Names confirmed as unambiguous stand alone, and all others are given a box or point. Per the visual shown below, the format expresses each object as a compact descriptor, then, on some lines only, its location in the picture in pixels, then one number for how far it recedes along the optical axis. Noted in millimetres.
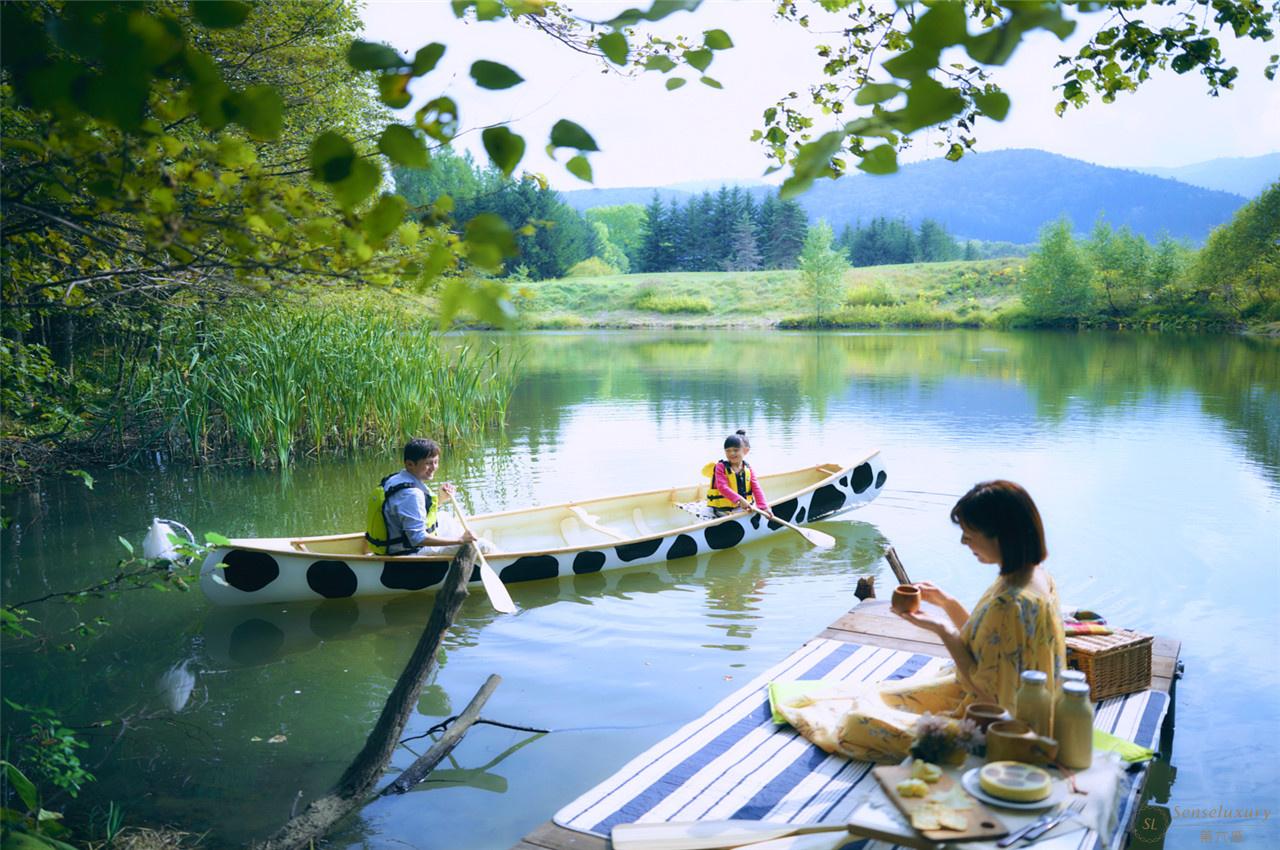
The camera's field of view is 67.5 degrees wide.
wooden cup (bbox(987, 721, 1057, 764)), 2582
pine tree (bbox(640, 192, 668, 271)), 74125
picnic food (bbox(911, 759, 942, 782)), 2602
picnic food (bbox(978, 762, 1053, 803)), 2443
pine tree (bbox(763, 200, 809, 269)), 74375
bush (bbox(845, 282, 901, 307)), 54747
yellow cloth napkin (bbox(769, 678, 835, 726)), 3787
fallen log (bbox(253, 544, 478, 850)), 3775
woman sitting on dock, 2773
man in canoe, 6203
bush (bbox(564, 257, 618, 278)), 68625
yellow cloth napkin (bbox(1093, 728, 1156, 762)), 3246
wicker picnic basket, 3705
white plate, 2430
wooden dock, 4199
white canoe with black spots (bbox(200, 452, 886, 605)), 6242
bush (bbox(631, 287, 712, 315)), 55469
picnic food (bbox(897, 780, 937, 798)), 2537
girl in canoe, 7875
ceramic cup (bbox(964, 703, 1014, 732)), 2699
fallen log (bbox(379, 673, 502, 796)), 4117
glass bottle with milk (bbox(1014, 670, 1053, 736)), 2637
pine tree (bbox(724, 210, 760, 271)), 73812
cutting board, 2373
